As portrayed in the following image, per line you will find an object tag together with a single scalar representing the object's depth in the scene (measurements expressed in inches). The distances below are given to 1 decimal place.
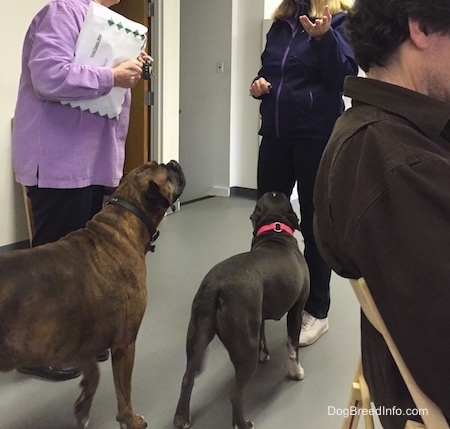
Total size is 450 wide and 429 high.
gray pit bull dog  68.7
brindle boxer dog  56.8
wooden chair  33.3
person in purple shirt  68.9
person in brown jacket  31.2
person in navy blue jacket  83.0
